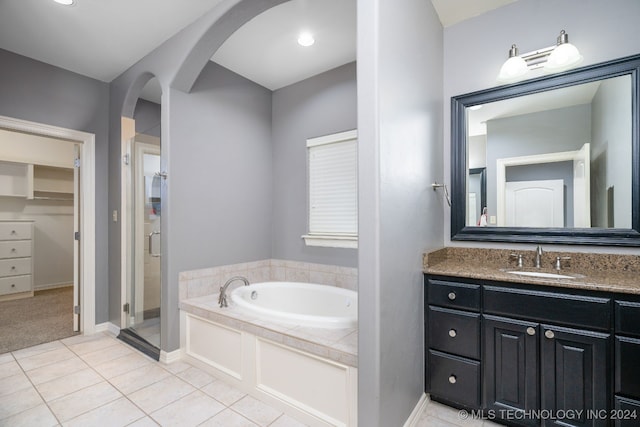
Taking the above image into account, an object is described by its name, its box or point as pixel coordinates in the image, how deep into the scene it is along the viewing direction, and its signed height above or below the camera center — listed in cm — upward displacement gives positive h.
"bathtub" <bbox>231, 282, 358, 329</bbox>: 257 -80
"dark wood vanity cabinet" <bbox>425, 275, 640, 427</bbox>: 137 -75
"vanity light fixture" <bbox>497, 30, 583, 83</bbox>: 182 +99
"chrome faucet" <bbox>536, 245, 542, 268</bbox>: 191 -28
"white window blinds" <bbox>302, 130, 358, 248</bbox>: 285 +23
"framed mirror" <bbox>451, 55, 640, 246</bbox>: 174 +36
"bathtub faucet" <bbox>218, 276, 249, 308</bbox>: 231 -67
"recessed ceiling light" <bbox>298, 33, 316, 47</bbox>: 239 +144
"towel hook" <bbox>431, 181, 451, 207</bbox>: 205 +19
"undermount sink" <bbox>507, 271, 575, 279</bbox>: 165 -37
